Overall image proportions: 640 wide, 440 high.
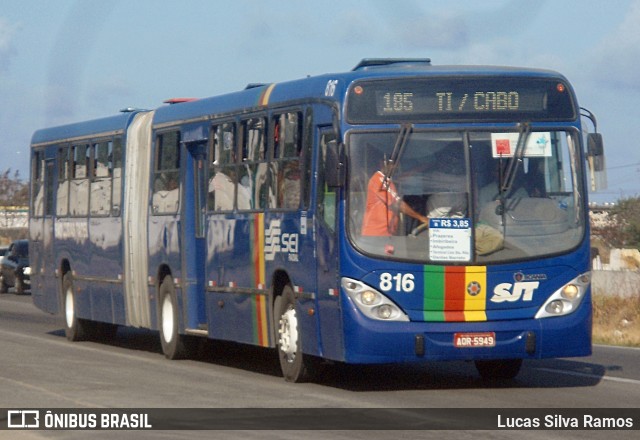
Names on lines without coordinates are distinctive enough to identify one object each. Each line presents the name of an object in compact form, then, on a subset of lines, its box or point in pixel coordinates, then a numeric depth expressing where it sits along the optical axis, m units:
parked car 45.28
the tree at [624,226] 67.75
